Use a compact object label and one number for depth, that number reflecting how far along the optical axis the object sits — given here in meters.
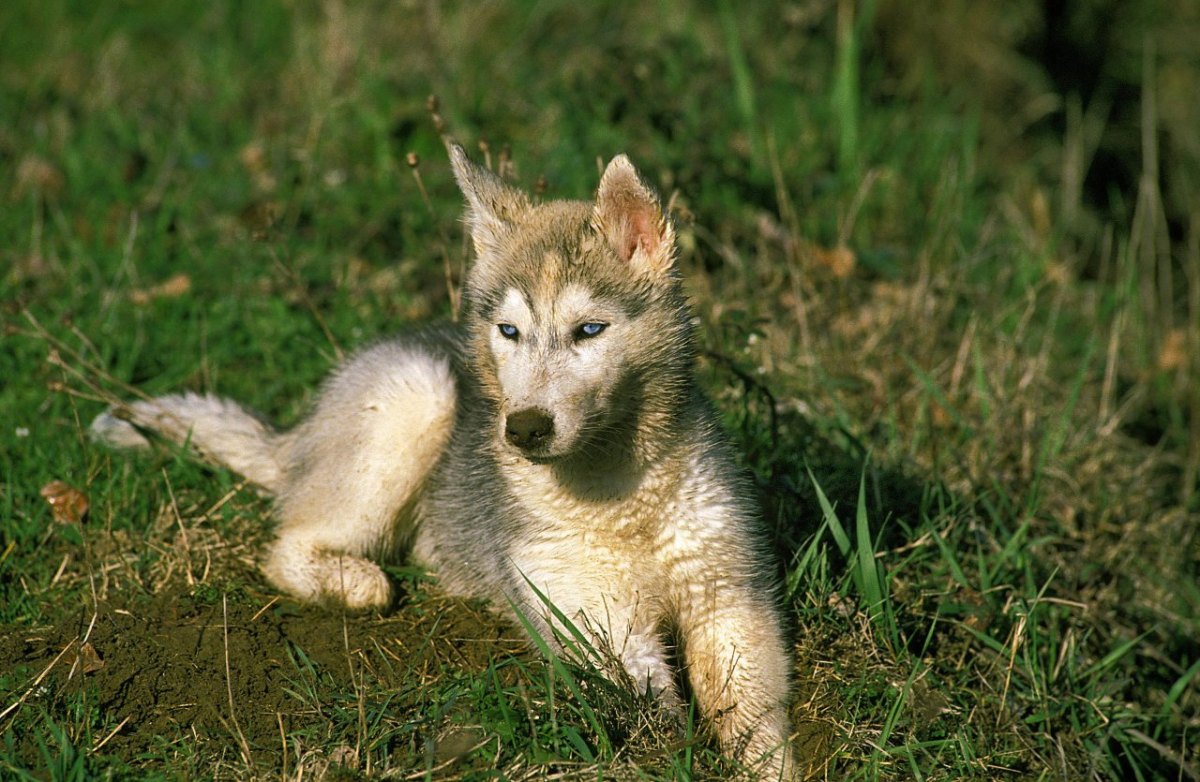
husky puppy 7.05
